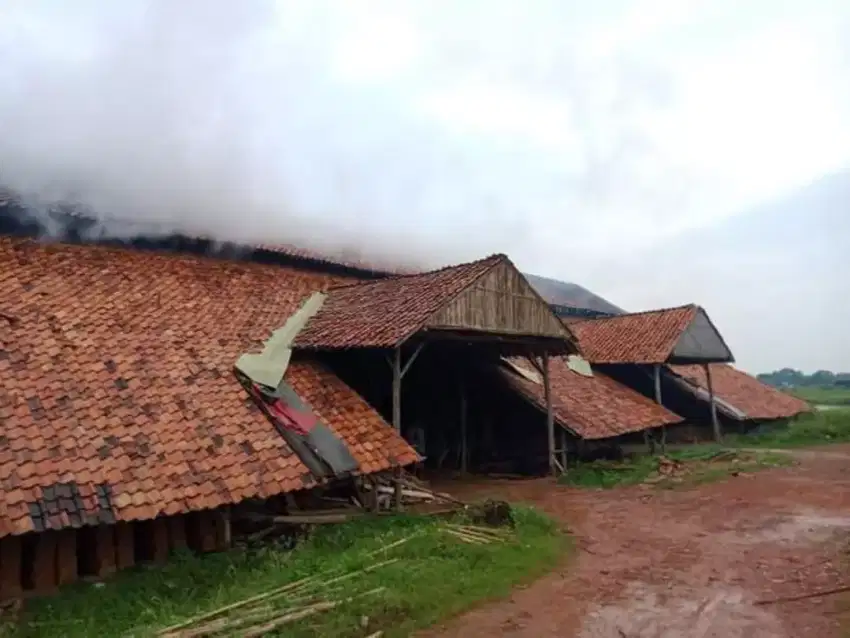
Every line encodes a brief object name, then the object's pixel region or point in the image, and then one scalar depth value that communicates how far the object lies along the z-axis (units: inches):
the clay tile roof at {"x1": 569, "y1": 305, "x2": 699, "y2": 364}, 903.7
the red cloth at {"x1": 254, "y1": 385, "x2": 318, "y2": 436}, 402.6
